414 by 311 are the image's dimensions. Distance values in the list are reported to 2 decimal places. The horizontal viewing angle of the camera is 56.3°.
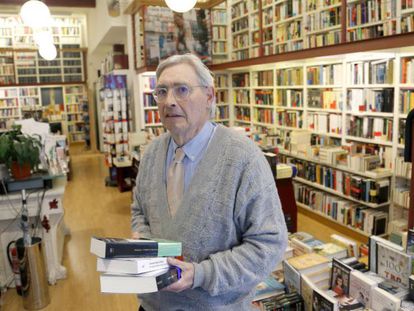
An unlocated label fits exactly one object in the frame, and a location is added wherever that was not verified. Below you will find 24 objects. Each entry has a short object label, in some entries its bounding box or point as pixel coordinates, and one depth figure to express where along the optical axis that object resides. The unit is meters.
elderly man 1.20
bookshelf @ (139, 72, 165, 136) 6.73
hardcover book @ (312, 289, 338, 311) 1.93
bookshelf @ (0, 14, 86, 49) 11.50
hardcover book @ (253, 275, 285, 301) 2.25
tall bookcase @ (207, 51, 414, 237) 4.33
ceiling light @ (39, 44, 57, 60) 5.96
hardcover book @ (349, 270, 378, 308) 1.98
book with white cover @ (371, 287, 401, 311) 1.84
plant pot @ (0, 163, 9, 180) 3.48
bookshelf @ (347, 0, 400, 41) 4.56
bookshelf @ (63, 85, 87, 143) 12.60
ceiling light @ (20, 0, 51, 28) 3.91
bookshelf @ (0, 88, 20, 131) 11.61
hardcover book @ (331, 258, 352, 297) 2.12
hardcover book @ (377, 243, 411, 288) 2.00
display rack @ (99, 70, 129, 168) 6.83
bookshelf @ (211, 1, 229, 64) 7.83
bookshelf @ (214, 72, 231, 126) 7.70
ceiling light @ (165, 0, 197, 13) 3.65
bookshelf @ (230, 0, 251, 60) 7.39
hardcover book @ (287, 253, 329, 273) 2.28
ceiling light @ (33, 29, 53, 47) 5.91
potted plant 3.31
